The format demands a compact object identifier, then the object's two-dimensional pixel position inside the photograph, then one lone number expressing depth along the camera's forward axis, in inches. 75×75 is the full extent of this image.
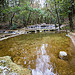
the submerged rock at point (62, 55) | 129.9
